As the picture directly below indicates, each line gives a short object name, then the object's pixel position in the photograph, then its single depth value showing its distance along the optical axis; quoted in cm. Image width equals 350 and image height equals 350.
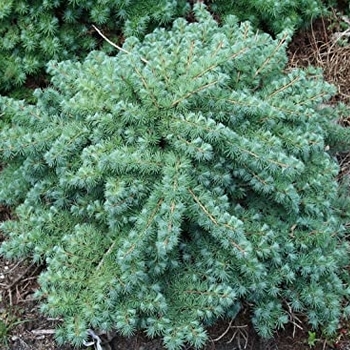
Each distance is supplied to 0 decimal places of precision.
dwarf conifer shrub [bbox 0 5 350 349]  262
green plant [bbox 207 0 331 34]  353
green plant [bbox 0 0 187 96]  343
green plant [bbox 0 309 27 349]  296
